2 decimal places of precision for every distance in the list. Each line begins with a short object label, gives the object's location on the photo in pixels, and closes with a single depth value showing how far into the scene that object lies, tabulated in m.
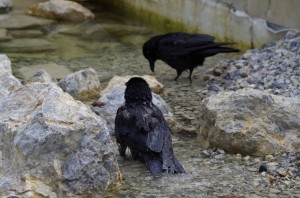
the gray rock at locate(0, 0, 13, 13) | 22.63
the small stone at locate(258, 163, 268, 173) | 9.95
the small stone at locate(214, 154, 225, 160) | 10.62
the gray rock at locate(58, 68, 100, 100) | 14.14
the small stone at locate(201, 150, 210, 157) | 10.80
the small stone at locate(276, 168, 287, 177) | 9.77
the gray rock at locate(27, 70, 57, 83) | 13.98
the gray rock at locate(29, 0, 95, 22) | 22.09
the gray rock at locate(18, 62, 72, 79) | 16.03
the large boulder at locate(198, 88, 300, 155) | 10.55
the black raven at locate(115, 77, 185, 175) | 9.81
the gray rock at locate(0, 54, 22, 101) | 10.97
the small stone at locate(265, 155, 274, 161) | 10.38
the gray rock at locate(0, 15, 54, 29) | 20.84
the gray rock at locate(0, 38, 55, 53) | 18.30
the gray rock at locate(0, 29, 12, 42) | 19.33
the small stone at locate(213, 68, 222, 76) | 15.95
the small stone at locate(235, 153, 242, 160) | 10.55
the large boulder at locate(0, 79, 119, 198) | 8.54
